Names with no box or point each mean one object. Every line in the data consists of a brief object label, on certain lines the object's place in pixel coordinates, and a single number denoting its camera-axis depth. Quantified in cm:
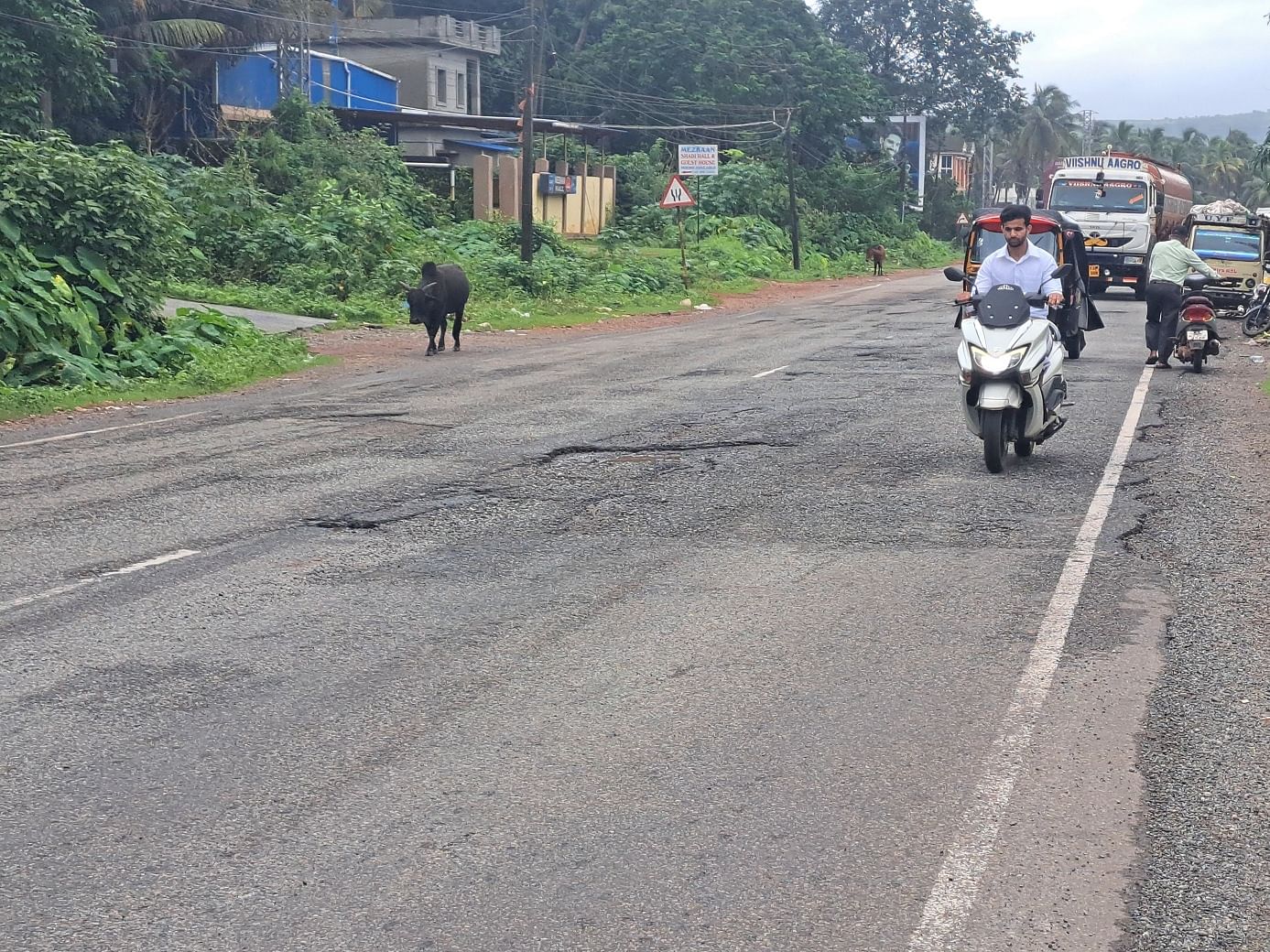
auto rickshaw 1658
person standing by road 1680
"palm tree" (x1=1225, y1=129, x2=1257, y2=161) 12674
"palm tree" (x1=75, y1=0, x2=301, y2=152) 4375
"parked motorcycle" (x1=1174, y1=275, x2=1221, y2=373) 1697
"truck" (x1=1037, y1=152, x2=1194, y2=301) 3384
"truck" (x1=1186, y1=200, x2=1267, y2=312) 2820
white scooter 985
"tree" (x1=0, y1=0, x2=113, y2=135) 3462
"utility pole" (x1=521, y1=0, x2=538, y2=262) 2997
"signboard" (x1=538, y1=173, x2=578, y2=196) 4958
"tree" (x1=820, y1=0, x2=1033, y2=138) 8138
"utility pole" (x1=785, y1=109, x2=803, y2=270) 4689
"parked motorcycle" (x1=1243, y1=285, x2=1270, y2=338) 2347
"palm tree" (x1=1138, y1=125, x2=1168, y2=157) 12181
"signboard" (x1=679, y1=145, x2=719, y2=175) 4106
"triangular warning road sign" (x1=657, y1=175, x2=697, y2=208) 3362
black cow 1962
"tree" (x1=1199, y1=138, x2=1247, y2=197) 11788
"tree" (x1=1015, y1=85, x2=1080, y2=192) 10700
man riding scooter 1041
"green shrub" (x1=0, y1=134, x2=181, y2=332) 1633
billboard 7094
